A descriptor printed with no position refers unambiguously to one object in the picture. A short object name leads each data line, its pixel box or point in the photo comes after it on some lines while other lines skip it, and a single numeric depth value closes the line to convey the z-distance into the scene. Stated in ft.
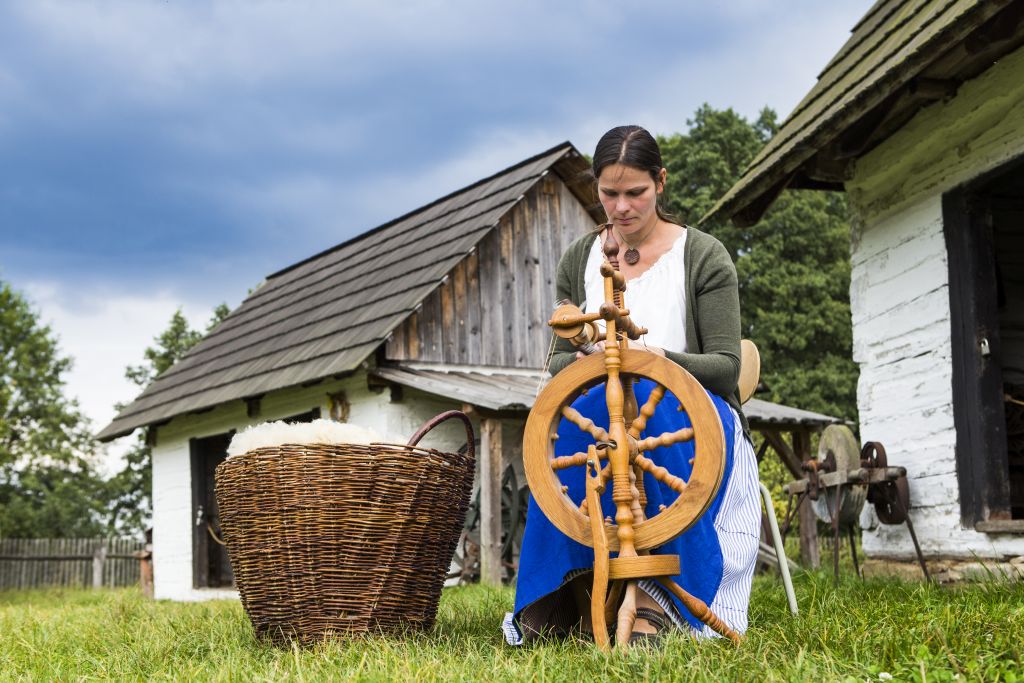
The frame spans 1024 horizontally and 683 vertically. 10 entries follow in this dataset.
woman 8.86
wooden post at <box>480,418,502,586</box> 28.53
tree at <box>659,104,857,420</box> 64.70
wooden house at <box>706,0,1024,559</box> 14.94
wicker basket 10.04
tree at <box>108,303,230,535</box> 88.94
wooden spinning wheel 8.09
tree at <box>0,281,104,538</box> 81.15
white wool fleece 10.27
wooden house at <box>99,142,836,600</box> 31.73
